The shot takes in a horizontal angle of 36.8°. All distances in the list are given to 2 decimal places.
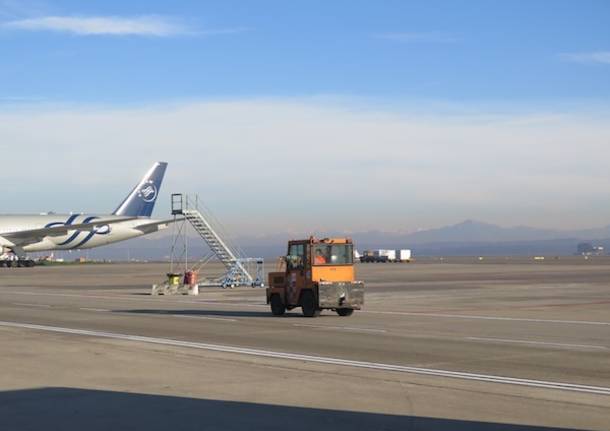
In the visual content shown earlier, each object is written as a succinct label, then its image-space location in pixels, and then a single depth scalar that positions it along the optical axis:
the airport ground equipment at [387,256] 135.00
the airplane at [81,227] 95.19
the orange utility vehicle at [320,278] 29.38
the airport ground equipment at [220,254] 56.53
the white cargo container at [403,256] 135.12
